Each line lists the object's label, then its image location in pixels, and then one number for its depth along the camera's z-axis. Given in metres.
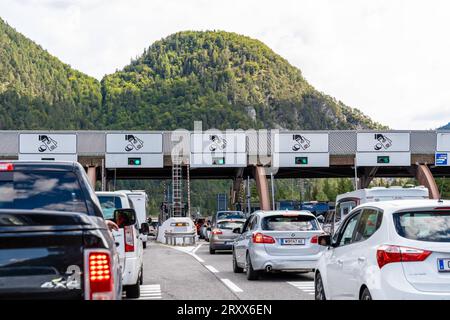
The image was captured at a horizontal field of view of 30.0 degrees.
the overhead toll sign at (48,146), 52.38
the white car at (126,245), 13.00
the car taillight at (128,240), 13.18
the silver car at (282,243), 17.27
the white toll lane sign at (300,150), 54.25
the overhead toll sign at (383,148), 54.34
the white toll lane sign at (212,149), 53.56
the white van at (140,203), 40.34
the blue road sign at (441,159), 55.06
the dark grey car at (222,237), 31.89
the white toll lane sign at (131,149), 53.38
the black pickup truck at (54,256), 5.59
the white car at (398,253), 8.09
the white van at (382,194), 28.58
